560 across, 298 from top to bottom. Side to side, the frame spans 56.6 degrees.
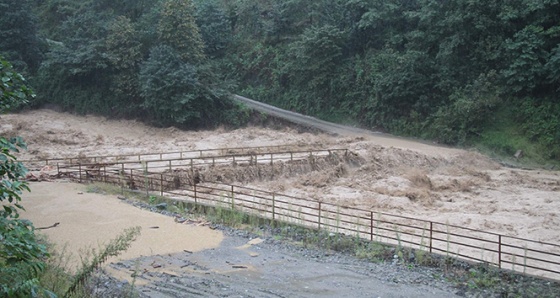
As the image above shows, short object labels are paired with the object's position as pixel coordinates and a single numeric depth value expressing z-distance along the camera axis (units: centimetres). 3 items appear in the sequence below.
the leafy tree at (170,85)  4034
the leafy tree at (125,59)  4250
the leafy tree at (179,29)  4266
